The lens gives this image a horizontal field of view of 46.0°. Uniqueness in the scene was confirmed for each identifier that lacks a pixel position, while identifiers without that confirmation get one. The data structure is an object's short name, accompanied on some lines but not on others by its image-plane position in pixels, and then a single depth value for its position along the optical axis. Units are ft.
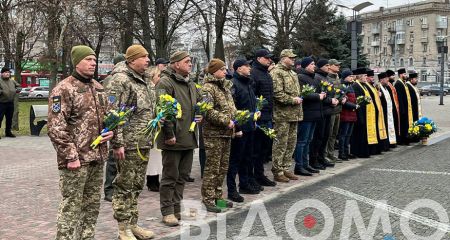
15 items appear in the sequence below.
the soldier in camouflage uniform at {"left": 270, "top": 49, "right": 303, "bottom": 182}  28.86
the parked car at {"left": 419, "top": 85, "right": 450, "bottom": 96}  208.95
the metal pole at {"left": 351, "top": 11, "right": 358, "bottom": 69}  51.26
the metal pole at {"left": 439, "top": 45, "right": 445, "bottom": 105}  116.84
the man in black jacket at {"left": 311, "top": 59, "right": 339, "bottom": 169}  32.99
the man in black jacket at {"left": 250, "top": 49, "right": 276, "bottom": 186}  27.58
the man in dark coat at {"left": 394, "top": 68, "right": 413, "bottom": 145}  46.98
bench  54.60
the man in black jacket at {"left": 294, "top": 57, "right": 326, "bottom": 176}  31.07
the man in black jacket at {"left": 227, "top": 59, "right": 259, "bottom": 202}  24.88
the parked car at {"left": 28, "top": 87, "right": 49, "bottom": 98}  193.36
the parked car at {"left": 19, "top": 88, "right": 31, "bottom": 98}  195.54
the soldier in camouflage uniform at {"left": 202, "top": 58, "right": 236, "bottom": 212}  22.44
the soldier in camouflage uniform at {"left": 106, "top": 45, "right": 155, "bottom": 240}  18.25
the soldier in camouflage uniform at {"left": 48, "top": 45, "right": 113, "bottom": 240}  15.11
